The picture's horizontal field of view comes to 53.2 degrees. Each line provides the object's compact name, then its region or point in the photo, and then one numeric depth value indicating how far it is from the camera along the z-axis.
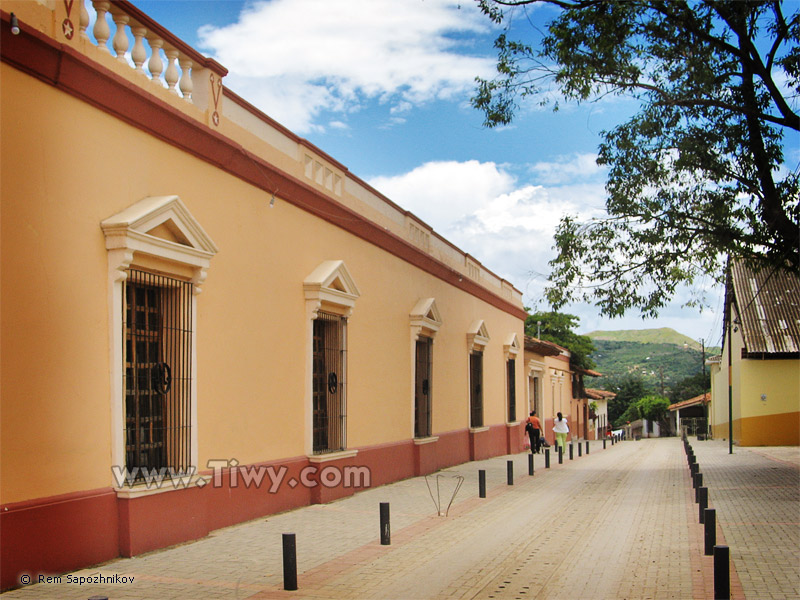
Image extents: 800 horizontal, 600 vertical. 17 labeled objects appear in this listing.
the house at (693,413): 58.66
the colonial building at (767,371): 26.09
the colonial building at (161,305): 6.45
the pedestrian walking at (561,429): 22.75
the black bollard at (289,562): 6.27
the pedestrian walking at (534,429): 23.67
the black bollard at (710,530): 7.74
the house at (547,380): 30.61
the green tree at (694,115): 12.17
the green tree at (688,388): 80.75
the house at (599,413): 53.94
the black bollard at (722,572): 5.42
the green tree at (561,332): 48.84
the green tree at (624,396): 83.94
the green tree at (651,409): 72.50
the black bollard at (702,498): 9.33
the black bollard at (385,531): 8.51
